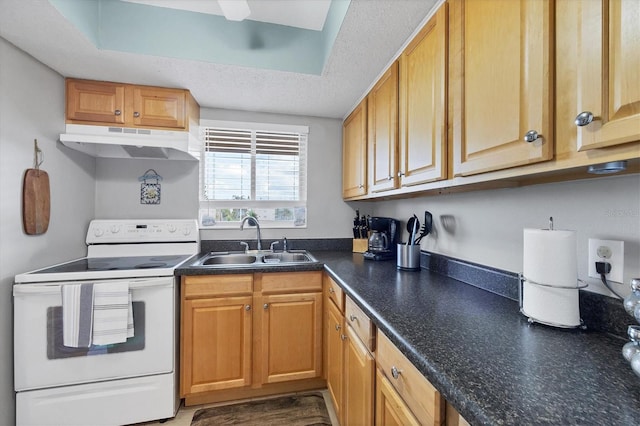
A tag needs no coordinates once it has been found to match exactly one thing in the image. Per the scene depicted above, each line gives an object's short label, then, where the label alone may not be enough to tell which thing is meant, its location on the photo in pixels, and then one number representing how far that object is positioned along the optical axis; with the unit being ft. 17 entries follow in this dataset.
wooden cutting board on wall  5.04
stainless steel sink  7.26
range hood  5.88
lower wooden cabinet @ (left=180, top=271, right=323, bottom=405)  5.59
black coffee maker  6.54
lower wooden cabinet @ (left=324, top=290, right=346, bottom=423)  4.68
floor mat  5.36
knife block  7.86
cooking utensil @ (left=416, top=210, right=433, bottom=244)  5.50
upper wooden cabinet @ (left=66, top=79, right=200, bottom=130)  6.11
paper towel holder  2.62
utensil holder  5.37
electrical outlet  2.59
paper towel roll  2.59
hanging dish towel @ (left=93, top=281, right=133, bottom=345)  4.83
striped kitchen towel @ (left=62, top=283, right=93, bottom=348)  4.74
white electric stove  4.75
